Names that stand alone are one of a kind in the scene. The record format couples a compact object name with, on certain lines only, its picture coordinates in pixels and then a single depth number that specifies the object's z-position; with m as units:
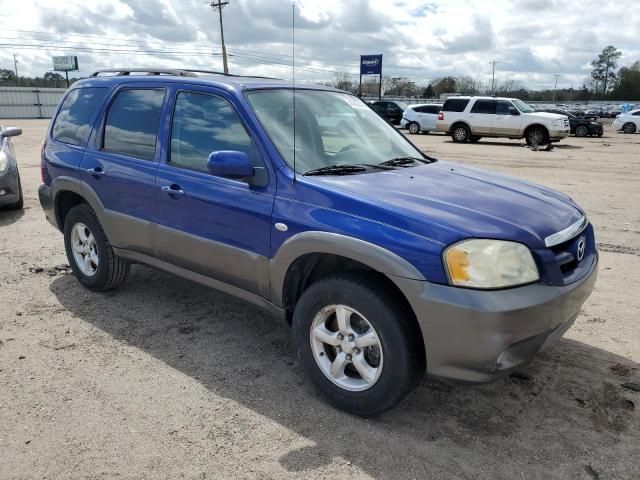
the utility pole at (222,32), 51.50
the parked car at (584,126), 27.52
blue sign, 44.78
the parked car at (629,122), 30.39
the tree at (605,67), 86.62
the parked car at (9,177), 7.80
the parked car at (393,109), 32.72
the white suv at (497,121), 21.39
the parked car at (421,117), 27.75
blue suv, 2.70
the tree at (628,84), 78.88
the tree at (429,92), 75.41
